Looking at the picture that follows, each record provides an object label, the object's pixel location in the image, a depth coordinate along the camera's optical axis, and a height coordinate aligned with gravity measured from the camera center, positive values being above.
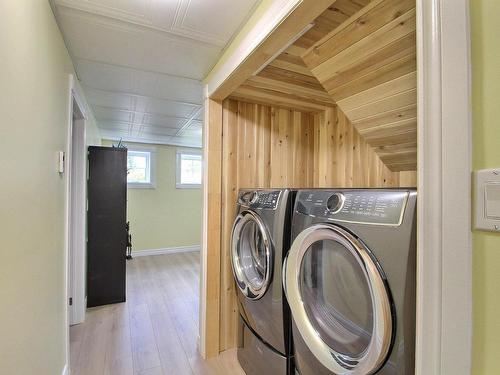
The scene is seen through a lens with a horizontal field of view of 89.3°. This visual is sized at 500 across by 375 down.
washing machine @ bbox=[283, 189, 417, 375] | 0.76 -0.34
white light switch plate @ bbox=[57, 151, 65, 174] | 1.50 +0.15
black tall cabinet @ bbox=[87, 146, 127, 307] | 2.72 -0.40
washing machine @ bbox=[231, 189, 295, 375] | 1.37 -0.56
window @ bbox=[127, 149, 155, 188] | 4.71 +0.39
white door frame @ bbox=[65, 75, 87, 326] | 2.36 -0.35
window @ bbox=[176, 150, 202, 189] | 5.06 +0.41
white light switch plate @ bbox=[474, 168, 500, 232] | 0.44 -0.02
